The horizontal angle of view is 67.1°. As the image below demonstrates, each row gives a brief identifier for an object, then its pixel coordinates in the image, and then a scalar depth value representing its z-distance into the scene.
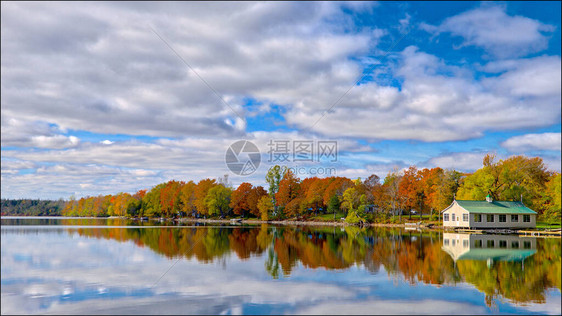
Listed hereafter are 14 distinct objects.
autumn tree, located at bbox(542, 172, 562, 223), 67.38
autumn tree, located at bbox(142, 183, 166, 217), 157.18
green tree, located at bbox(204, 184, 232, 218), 128.00
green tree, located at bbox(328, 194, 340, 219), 105.31
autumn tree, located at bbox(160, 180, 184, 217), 147.06
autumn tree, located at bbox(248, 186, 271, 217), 123.19
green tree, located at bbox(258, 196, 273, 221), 117.25
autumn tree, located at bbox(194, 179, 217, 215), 133.62
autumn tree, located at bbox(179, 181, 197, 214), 140.25
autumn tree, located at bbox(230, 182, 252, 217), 125.19
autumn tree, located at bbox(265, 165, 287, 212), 123.00
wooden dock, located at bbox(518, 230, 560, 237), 57.80
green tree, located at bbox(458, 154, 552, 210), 74.31
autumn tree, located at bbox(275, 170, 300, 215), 117.75
